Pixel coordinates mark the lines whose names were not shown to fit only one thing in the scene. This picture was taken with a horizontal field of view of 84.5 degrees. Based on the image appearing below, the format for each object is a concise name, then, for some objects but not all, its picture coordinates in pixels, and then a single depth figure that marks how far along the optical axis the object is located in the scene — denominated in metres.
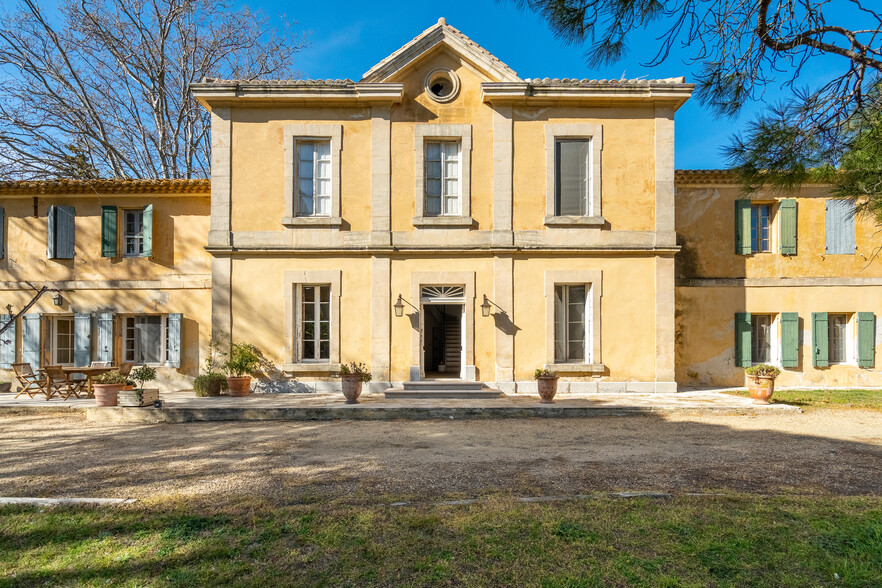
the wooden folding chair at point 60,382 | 10.41
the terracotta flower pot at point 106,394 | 9.06
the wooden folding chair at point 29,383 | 10.69
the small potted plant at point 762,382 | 9.60
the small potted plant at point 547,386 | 9.87
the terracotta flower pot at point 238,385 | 10.84
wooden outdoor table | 10.41
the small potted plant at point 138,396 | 8.97
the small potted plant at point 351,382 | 9.70
